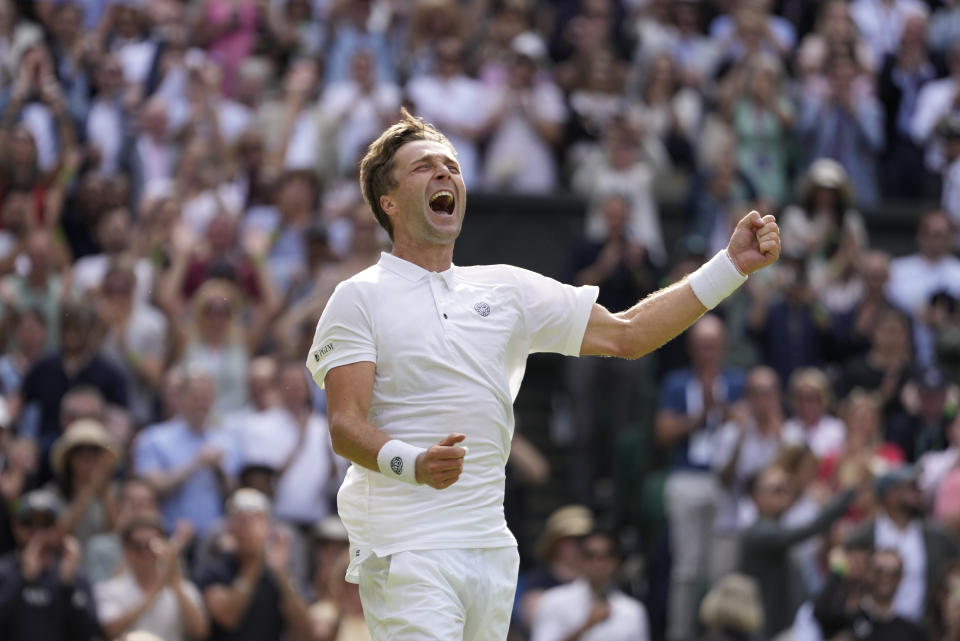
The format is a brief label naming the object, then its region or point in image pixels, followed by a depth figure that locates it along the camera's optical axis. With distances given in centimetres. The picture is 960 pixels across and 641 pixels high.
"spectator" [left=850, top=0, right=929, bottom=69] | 1667
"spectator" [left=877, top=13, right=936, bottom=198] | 1578
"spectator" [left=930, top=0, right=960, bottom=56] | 1669
